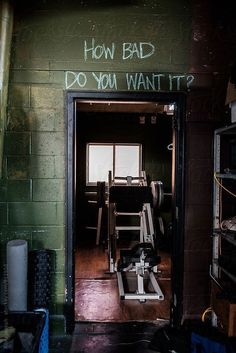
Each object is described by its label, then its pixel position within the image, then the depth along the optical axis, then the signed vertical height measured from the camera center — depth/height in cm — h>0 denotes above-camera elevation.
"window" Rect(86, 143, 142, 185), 746 +15
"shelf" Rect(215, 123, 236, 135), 255 +31
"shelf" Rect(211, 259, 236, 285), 257 -84
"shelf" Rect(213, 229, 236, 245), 264 -55
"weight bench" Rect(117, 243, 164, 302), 388 -114
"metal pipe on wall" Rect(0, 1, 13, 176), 258 +92
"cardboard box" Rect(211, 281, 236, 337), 246 -112
